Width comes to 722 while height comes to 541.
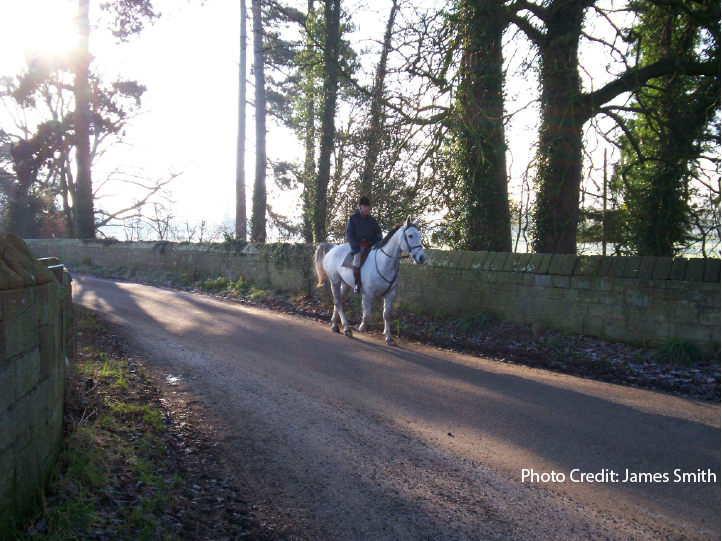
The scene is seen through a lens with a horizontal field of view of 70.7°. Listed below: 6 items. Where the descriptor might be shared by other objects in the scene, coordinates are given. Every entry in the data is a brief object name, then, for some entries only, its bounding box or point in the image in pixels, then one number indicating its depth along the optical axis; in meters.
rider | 10.25
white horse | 9.18
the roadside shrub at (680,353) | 7.08
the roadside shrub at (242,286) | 16.02
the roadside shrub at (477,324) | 9.69
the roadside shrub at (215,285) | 16.97
